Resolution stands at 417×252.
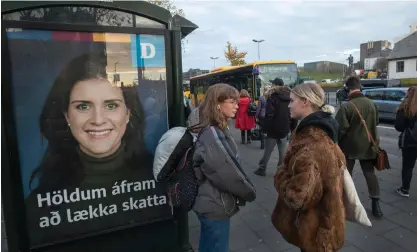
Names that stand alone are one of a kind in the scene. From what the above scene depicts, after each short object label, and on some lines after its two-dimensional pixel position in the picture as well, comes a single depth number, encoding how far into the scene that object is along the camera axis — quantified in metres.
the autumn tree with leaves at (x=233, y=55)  44.53
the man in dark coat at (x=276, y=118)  5.70
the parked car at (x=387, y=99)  12.98
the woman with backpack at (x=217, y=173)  2.11
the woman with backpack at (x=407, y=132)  4.32
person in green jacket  4.03
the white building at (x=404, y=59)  43.97
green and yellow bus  14.55
